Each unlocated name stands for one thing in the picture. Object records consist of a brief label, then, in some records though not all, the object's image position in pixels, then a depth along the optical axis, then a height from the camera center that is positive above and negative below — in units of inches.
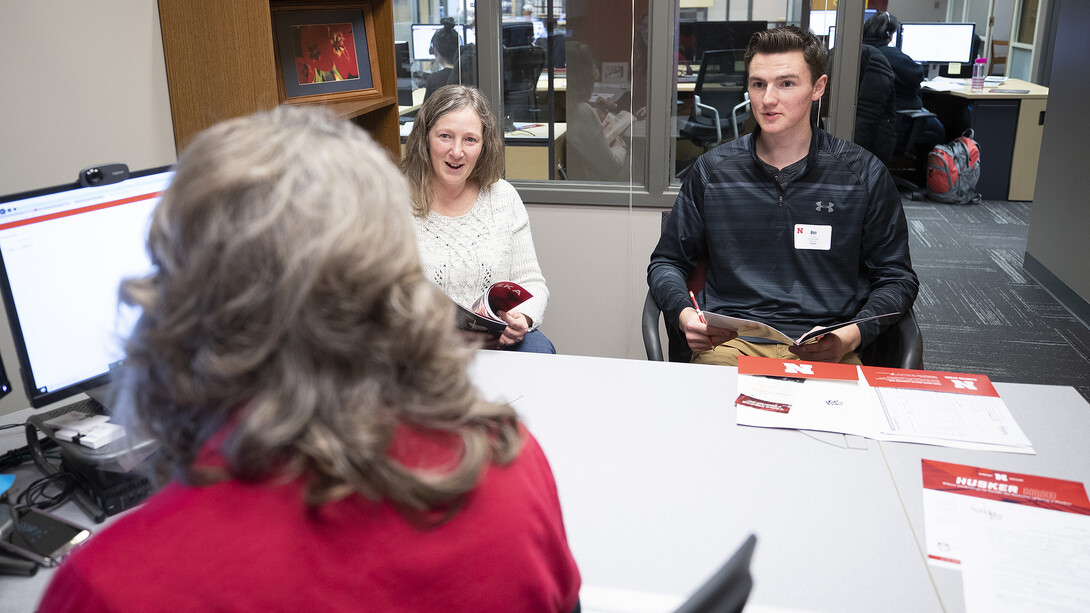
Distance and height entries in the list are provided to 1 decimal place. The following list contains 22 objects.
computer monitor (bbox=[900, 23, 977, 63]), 296.8 +10.6
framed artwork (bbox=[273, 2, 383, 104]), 97.5 +3.1
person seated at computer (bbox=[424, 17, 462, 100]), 128.0 +4.0
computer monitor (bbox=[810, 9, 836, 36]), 116.3 +7.1
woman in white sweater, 93.0 -15.0
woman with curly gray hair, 24.9 -10.1
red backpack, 240.5 -28.3
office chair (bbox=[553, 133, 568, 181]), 132.0 -12.4
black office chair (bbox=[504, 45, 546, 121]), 127.7 -0.7
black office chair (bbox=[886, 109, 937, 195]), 244.7 -28.5
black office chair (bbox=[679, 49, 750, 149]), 128.4 -3.6
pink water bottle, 255.3 -1.1
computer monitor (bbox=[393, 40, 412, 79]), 130.2 +2.4
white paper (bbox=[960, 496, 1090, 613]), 41.3 -25.4
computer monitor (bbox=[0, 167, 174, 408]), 49.1 -11.6
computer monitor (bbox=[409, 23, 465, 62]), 128.5 +5.7
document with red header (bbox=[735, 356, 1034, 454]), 57.1 -24.0
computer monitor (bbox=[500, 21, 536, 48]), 126.1 +6.3
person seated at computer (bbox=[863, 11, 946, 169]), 238.5 -2.6
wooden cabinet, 79.3 +1.8
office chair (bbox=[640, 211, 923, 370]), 79.0 -26.5
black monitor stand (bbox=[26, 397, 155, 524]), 49.6 -23.7
